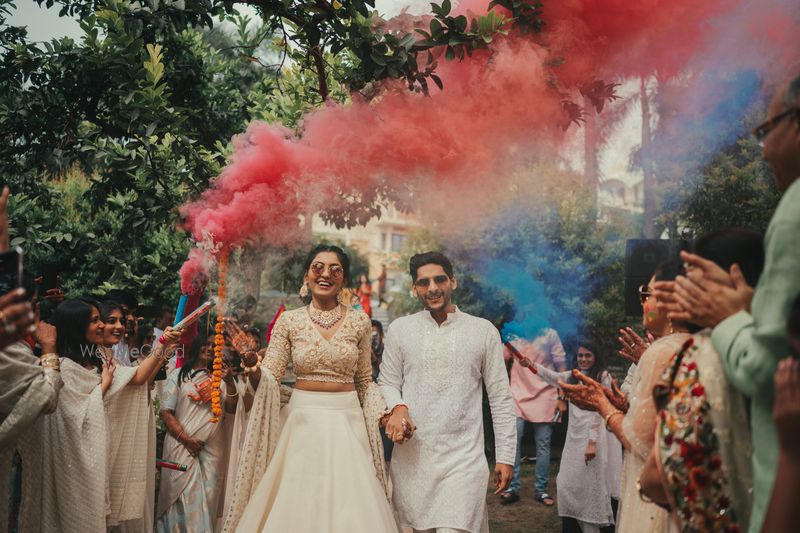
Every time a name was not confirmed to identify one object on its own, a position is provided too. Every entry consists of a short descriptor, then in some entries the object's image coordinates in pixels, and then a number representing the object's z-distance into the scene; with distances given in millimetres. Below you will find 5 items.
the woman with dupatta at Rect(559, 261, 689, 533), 3014
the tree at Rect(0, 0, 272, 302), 5930
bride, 4941
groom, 5051
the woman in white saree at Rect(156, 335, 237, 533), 6496
